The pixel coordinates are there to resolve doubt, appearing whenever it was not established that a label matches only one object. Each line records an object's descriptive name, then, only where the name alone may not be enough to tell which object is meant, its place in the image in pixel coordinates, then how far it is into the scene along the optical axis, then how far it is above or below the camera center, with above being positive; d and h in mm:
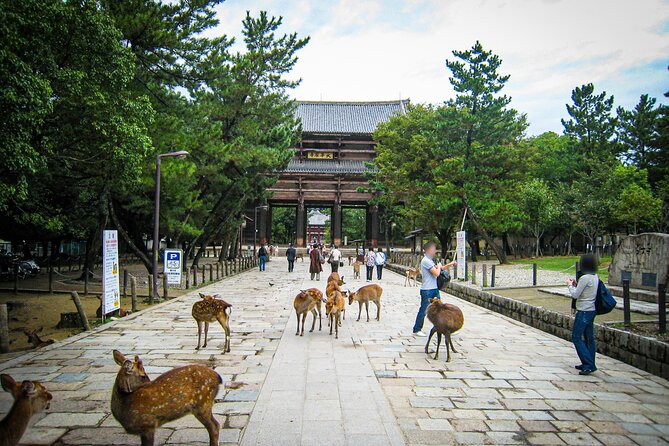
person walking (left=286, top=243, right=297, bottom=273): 24770 -1368
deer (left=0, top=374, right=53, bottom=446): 3002 -1227
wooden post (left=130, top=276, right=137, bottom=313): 11052 -1719
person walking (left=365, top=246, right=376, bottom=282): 19859 -1284
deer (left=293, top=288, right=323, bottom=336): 8016 -1238
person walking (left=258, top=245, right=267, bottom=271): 26891 -1633
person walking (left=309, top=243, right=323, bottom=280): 19986 -1447
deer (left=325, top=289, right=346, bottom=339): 8078 -1334
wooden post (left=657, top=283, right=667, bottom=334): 6993 -1151
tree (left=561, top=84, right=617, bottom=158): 38469 +9630
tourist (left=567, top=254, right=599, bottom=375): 5934 -1040
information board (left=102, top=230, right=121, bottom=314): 9523 -1002
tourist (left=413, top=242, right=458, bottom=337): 7961 -757
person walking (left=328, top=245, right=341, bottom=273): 19716 -1124
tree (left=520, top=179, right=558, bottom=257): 32375 +2111
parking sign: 14352 -1182
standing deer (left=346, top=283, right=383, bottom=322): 9812 -1357
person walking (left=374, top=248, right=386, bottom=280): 20438 -1311
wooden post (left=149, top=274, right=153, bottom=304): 12688 -1724
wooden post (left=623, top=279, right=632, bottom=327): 7773 -1167
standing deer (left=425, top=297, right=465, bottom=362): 6488 -1238
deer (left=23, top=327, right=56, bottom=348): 7734 -1990
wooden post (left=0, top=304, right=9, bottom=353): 7293 -1714
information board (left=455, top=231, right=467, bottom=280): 17000 -625
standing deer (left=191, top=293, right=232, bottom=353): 6883 -1283
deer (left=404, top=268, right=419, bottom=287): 19297 -1821
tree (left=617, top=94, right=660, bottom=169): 39312 +9178
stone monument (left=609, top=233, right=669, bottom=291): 11430 -646
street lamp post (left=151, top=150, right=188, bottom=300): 13438 +755
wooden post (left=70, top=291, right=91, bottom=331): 8609 -1647
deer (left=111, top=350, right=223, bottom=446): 3309 -1277
